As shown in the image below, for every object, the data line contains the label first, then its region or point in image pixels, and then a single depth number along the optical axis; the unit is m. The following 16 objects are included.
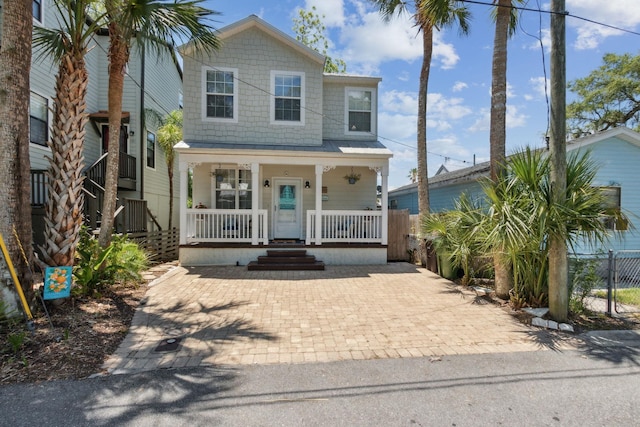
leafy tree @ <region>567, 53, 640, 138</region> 21.72
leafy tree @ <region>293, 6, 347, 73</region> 22.43
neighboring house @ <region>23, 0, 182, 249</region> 10.30
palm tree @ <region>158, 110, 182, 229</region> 14.82
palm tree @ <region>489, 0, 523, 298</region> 6.87
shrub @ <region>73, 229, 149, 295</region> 6.04
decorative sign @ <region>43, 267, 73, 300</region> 4.88
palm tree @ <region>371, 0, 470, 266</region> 10.30
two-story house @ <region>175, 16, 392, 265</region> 10.12
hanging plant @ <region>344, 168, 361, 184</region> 12.02
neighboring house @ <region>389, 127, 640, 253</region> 10.27
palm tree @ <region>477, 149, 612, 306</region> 5.27
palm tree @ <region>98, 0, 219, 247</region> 5.69
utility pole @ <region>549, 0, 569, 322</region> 5.29
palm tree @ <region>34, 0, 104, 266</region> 5.48
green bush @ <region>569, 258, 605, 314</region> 5.75
